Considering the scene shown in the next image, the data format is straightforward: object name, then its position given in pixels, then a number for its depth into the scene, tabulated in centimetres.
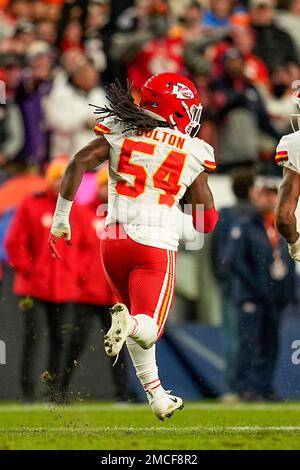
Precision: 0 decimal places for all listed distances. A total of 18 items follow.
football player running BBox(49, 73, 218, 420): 657
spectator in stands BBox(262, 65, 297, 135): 1254
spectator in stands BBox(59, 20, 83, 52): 1312
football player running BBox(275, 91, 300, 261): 673
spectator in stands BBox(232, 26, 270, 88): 1301
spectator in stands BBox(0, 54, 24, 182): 1166
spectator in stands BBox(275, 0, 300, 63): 1370
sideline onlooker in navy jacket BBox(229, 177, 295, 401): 986
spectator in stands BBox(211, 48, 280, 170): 1152
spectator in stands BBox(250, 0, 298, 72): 1334
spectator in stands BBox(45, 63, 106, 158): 1165
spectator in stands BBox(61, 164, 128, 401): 945
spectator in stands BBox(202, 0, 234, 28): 1405
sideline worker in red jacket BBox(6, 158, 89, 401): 941
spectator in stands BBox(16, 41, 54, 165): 1166
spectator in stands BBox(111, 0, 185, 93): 1220
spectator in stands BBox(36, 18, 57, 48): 1314
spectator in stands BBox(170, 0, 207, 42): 1330
